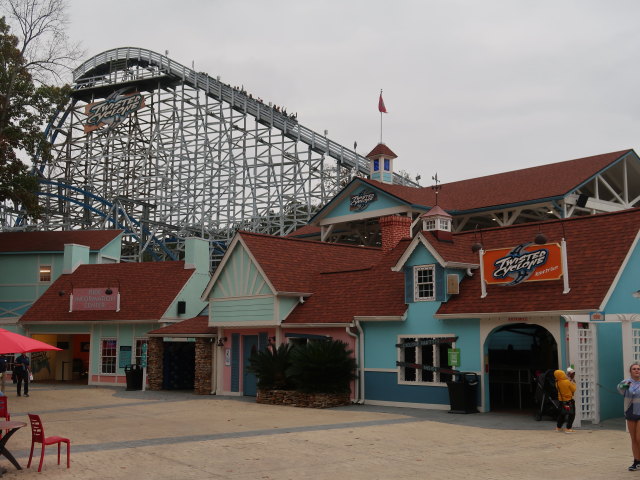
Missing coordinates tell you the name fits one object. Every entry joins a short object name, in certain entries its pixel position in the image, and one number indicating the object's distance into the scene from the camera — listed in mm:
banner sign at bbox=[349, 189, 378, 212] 29969
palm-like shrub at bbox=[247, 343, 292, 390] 19875
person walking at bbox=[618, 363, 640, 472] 9281
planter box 18703
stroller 15039
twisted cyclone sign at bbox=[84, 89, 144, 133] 46781
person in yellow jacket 13352
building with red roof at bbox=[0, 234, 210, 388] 27781
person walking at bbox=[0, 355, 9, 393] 22216
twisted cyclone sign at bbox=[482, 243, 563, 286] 15633
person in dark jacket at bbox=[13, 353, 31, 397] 22812
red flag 33062
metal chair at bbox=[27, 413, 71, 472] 9789
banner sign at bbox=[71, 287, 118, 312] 28547
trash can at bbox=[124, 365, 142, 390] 25984
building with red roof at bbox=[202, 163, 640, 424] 15219
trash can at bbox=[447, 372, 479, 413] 16547
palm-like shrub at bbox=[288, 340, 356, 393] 18766
